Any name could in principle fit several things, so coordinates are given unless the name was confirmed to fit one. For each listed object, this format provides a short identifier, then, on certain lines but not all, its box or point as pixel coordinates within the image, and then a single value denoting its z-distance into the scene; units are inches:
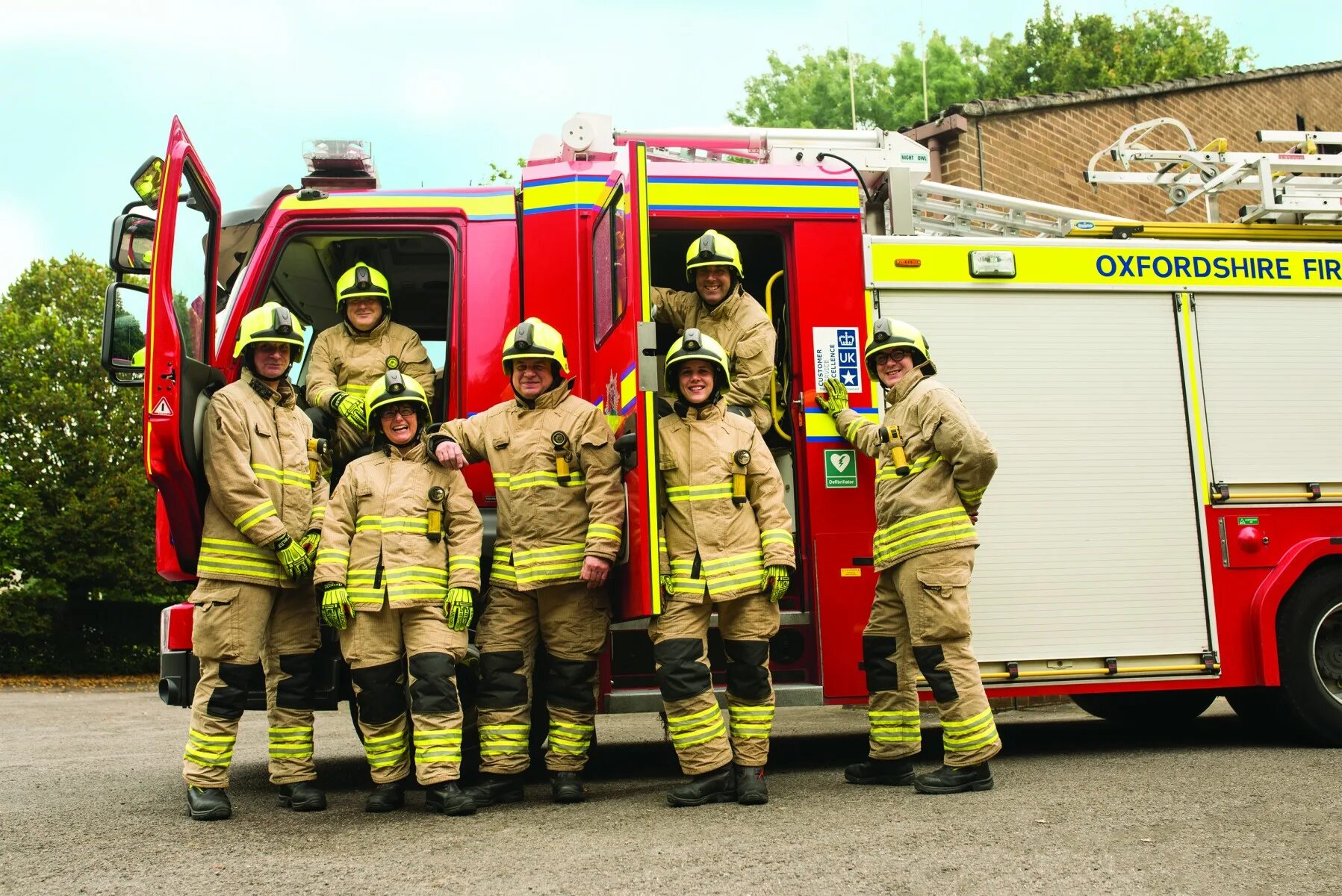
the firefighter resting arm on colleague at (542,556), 199.2
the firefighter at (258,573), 193.9
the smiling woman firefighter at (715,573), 191.6
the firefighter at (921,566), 198.7
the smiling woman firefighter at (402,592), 192.5
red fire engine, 222.4
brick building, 468.8
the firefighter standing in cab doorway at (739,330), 223.5
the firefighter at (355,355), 222.8
